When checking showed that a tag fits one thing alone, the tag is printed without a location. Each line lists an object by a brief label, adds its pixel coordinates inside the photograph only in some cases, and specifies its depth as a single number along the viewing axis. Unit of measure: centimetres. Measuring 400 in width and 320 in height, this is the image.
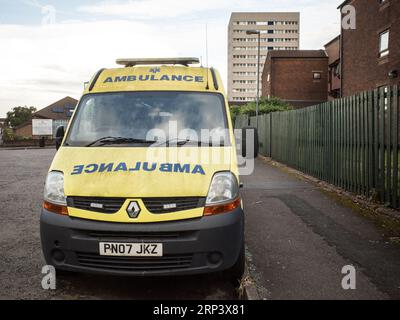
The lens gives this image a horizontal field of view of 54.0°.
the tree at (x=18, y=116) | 11631
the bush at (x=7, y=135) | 5969
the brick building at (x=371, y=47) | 2203
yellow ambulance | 348
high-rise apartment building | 12531
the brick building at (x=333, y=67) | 3997
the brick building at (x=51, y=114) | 9530
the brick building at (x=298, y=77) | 4562
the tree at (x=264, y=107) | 3092
